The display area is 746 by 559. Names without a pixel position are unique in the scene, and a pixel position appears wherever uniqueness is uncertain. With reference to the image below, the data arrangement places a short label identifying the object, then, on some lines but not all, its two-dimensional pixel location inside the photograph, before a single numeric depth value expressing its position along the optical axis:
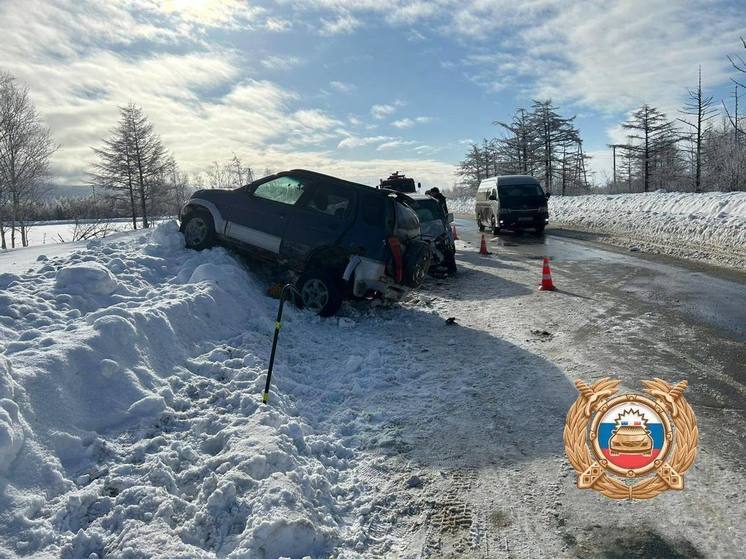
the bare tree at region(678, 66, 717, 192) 38.53
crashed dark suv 7.38
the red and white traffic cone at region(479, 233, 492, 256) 15.75
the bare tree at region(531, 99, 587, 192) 54.78
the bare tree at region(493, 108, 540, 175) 56.44
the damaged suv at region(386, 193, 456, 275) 11.83
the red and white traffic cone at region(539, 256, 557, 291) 9.90
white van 20.64
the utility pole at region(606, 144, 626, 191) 48.06
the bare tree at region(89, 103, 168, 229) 46.00
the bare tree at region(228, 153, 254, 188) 58.66
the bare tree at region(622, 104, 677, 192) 47.00
